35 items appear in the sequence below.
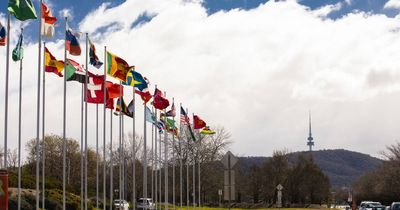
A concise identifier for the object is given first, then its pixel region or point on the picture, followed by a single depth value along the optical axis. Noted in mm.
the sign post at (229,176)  24661
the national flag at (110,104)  34206
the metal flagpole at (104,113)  30853
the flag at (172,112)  43531
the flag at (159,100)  37156
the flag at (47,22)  26516
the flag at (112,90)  33406
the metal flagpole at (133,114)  34919
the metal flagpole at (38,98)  25695
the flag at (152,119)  38312
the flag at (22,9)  24406
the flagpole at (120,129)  35447
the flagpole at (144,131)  36888
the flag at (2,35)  25688
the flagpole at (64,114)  27844
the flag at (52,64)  29088
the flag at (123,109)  33812
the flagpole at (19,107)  27344
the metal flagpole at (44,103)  27725
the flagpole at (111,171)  34131
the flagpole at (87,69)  29541
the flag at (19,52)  26859
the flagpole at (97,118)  34719
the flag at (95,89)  31094
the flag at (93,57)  29797
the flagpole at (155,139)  43144
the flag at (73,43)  27703
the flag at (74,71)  29156
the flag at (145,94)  35031
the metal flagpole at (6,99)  25453
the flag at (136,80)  32438
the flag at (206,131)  47538
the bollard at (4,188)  21281
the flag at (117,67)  30609
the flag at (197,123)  45906
